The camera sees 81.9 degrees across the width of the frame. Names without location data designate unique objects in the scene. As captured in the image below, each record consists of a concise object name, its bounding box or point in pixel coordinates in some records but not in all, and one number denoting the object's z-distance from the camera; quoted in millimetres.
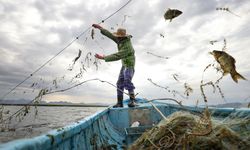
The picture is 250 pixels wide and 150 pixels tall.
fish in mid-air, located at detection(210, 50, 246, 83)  1657
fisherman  4715
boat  1232
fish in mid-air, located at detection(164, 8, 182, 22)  2361
